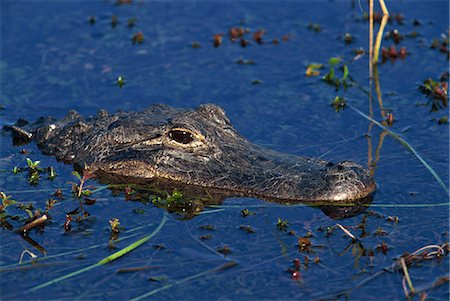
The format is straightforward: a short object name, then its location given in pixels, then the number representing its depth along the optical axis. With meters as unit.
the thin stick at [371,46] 24.67
